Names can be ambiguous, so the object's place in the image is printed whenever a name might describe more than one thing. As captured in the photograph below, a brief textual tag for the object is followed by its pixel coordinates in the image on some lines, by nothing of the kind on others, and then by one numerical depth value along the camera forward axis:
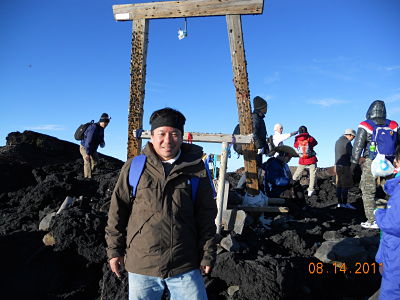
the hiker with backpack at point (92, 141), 10.62
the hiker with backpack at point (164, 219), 2.32
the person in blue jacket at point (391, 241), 2.57
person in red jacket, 9.84
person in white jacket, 7.63
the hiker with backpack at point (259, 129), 7.05
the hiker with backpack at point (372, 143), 6.18
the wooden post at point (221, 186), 5.20
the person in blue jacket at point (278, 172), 7.45
